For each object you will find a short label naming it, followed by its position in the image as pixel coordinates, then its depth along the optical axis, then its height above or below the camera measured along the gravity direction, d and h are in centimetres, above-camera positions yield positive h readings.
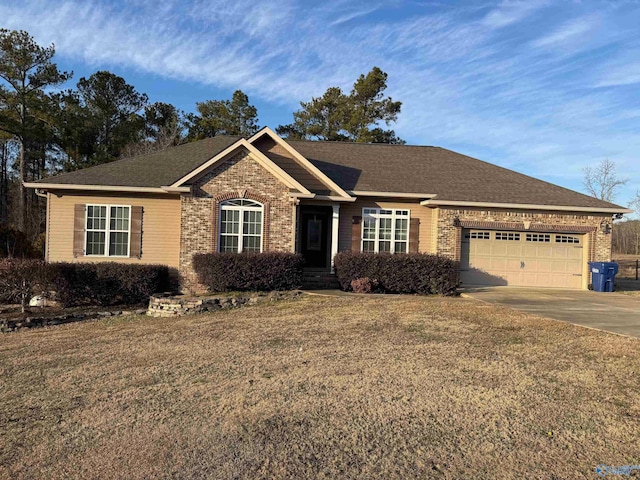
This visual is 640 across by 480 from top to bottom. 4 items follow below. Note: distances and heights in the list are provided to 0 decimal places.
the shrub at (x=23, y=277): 1262 -114
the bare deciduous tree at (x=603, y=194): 4256 +523
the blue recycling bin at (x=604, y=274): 1603 -75
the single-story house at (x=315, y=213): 1480 +102
